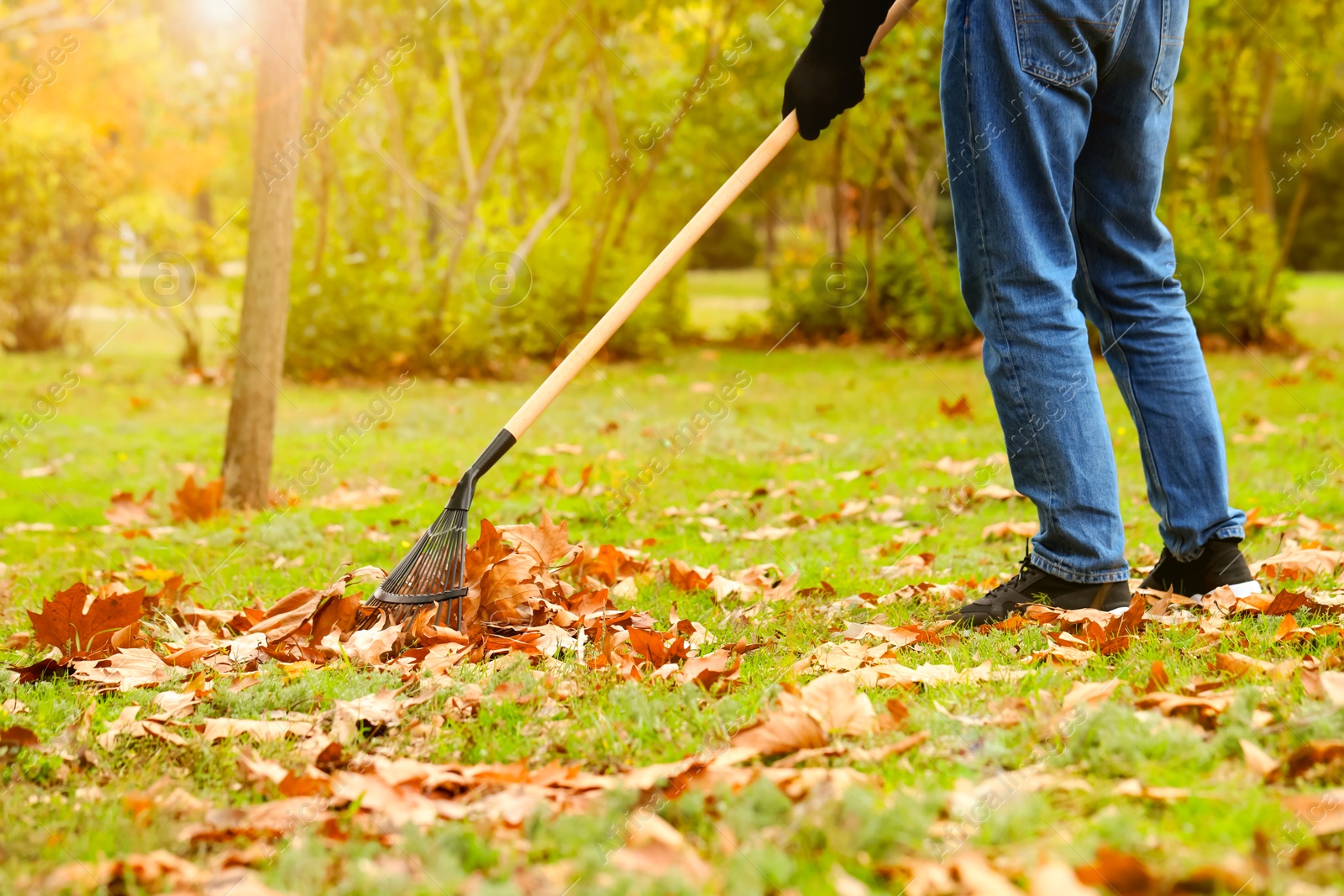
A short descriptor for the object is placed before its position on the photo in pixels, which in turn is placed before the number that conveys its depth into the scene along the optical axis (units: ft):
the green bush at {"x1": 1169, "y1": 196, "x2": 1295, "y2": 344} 30.81
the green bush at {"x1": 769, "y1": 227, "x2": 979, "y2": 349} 33.68
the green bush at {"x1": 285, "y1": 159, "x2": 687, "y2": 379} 27.76
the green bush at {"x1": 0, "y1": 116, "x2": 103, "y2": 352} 32.60
